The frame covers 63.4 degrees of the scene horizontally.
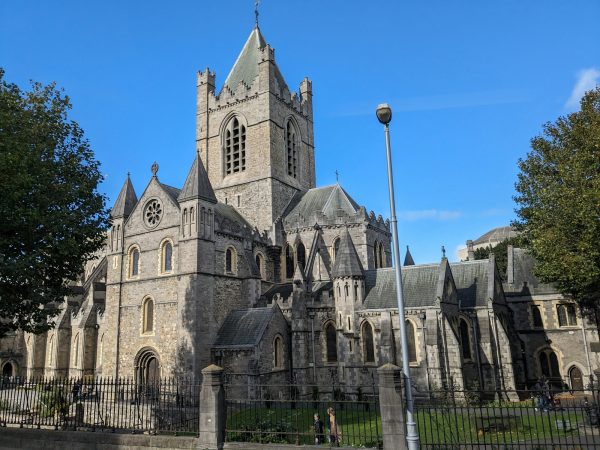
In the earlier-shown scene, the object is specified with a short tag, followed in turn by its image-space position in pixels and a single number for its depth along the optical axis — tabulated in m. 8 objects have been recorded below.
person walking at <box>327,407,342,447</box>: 14.70
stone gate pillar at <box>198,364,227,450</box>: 13.85
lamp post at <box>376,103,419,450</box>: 10.45
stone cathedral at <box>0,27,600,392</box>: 28.45
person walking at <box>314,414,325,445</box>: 16.27
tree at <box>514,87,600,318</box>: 21.70
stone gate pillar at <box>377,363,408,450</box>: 12.10
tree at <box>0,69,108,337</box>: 17.02
